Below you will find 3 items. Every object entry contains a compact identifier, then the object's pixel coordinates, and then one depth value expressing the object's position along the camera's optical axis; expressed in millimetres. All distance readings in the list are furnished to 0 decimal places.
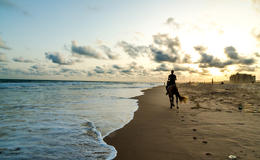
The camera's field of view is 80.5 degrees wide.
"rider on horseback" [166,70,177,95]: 11867
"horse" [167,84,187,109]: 11742
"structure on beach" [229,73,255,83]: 100625
